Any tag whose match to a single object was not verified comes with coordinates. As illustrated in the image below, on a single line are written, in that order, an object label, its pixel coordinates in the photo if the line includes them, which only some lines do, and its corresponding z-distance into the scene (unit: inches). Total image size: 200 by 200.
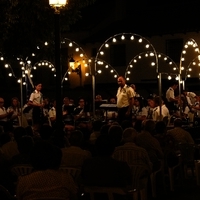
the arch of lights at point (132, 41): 1636.3
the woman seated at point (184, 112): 851.6
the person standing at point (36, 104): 881.5
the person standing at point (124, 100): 780.6
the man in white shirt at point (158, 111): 810.8
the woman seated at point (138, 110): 916.6
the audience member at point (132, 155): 398.3
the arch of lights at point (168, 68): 1545.2
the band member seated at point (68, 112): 900.6
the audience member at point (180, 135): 545.3
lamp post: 472.7
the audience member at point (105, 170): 330.3
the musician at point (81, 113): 887.2
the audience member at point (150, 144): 457.9
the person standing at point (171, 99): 1008.2
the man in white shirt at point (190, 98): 945.7
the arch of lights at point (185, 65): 1471.5
